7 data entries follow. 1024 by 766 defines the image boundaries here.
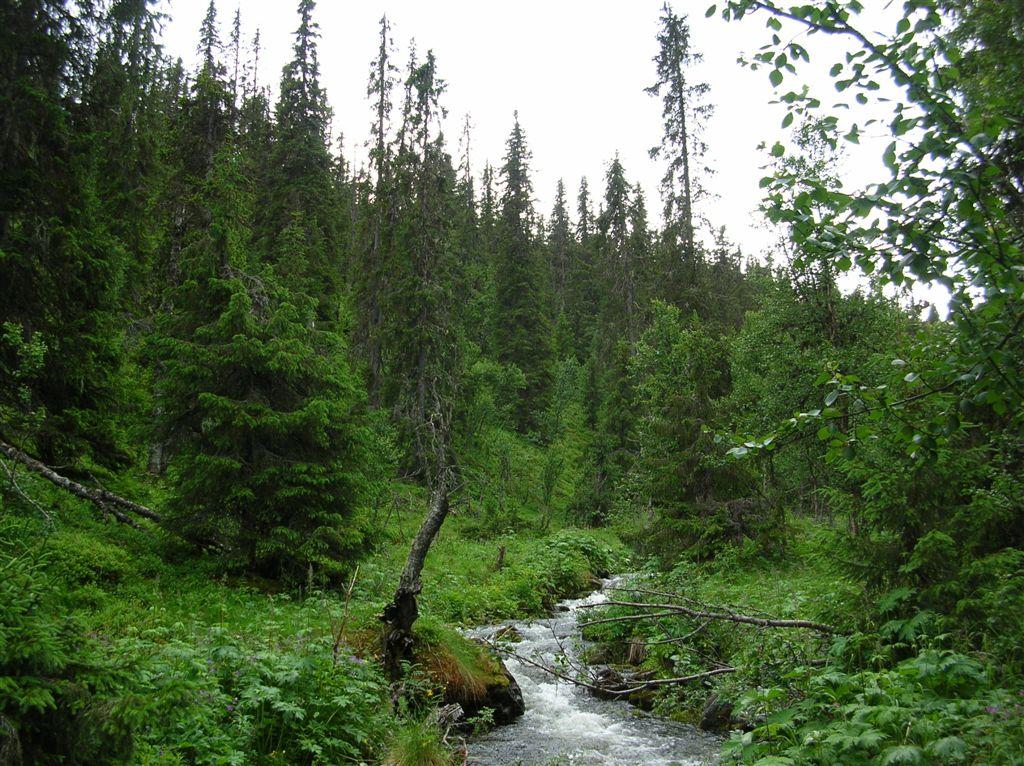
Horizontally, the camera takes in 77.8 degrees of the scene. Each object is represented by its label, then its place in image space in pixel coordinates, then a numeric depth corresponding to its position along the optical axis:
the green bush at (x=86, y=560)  8.02
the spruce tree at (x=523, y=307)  39.47
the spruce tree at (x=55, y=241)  9.64
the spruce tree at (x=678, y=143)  24.08
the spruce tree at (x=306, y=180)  25.84
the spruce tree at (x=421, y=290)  24.06
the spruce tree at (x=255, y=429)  10.20
